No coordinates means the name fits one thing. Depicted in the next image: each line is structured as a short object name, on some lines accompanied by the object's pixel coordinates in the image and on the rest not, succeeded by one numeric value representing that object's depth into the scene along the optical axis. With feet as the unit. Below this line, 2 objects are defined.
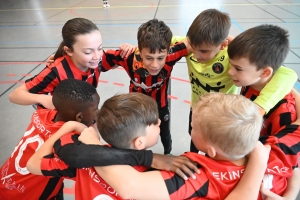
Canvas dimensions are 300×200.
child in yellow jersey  5.05
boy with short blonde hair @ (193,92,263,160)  2.69
